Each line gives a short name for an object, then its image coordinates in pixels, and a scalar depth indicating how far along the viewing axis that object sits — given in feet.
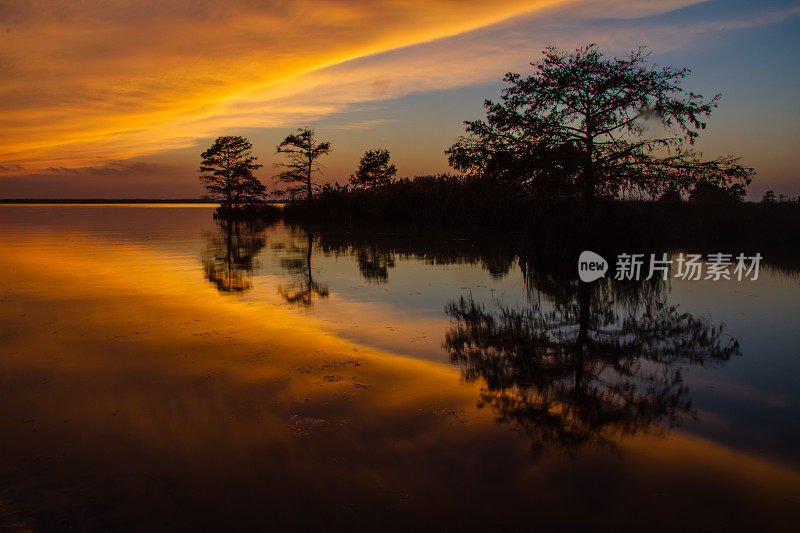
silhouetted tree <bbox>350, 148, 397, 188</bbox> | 230.48
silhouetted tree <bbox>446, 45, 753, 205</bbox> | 64.59
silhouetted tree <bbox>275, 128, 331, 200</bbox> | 193.06
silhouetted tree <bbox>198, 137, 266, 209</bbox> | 195.31
